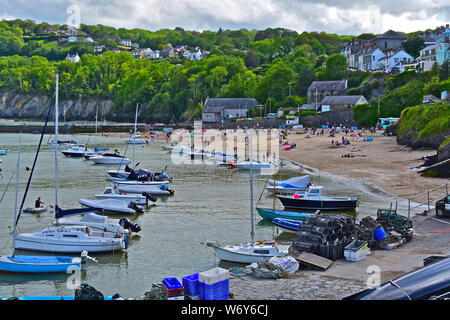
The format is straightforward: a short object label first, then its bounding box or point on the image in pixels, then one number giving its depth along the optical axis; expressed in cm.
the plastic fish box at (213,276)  1288
